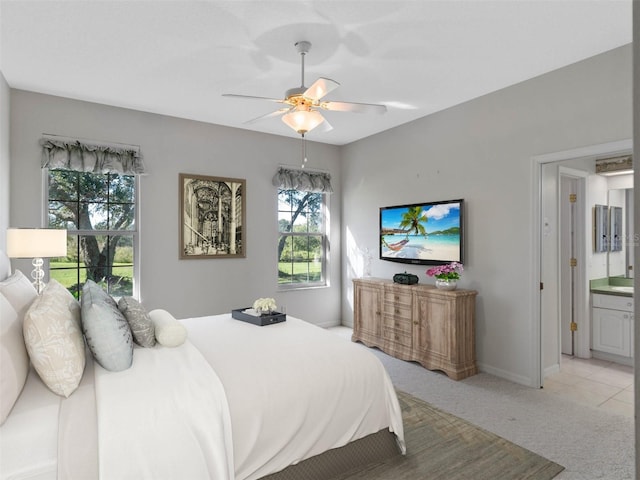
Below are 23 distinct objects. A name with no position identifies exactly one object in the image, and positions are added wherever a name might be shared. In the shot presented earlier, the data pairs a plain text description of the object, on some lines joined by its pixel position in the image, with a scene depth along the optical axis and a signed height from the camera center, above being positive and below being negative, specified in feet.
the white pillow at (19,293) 6.22 -0.89
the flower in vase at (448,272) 12.79 -1.10
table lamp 9.45 -0.04
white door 13.61 -0.55
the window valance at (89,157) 12.42 +2.82
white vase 12.74 -1.49
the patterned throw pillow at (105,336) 5.98 -1.50
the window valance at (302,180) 17.16 +2.72
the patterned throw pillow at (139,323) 7.29 -1.58
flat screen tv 13.57 +0.24
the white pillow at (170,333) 7.31 -1.76
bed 4.68 -2.43
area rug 7.15 -4.35
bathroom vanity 12.57 -2.83
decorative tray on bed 9.52 -1.96
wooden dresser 12.20 -2.96
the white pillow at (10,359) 4.72 -1.55
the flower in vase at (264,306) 9.98 -1.70
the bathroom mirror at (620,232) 11.35 +0.16
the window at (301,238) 17.84 +0.08
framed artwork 15.11 +0.96
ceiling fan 8.56 +3.10
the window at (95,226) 13.07 +0.54
